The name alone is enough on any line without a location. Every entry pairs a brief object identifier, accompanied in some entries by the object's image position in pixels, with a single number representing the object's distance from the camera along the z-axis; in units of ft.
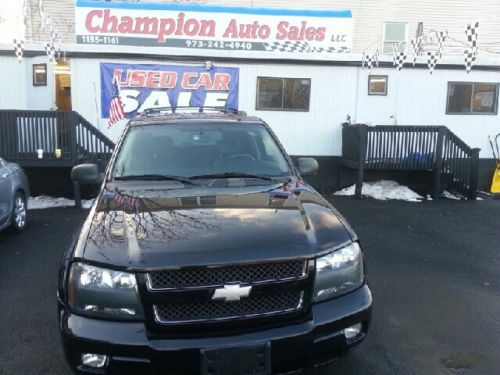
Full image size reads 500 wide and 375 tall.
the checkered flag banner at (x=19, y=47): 33.04
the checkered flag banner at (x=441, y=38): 36.11
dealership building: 37.11
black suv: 8.64
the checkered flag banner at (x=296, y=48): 39.32
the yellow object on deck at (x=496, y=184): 38.45
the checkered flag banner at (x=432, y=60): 35.99
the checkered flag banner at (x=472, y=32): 31.14
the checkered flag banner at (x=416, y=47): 37.86
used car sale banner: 37.27
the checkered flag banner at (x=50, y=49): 32.65
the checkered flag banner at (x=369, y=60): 37.68
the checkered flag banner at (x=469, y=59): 34.25
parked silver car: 22.59
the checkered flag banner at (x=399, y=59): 36.40
